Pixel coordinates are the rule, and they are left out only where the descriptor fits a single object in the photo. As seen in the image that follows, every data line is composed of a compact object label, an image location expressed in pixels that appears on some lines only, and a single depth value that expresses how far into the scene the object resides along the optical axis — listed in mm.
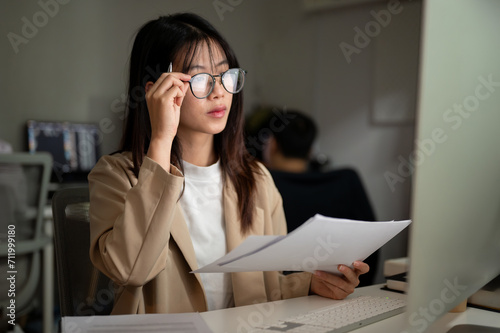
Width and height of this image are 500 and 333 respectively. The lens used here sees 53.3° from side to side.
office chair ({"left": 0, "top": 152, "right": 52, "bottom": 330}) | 1892
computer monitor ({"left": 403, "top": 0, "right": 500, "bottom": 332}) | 514
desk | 771
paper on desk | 713
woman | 886
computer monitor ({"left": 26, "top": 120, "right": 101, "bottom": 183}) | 3258
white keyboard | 741
